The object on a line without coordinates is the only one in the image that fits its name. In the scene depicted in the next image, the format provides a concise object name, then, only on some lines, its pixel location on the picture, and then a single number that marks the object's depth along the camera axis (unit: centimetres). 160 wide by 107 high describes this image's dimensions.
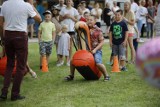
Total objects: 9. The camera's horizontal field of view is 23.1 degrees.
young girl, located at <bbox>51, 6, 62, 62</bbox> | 1149
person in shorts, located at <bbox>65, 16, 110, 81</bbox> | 837
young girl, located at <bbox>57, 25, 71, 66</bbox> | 1120
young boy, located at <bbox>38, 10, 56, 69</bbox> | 1049
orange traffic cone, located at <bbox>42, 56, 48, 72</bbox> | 1024
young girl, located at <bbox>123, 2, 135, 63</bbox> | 1073
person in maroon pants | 662
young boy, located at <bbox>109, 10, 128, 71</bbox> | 981
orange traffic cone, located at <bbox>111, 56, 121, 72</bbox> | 987
